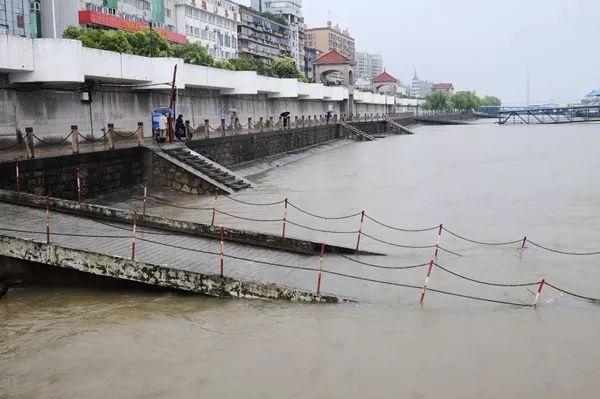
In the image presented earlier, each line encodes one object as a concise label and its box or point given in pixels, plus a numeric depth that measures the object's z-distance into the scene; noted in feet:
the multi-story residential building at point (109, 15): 159.74
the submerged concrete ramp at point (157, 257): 34.09
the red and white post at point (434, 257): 35.24
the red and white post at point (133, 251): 34.21
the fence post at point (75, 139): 60.49
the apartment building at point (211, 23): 234.58
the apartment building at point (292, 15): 382.01
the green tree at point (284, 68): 237.25
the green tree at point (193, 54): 165.58
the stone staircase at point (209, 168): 73.61
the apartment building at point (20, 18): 144.27
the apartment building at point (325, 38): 496.23
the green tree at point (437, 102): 472.03
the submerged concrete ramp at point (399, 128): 267.18
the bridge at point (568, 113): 406.15
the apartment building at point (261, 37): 302.45
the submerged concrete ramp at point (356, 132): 205.77
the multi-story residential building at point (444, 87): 581.77
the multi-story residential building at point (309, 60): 415.76
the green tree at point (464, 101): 506.07
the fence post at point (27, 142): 54.60
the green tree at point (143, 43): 136.36
